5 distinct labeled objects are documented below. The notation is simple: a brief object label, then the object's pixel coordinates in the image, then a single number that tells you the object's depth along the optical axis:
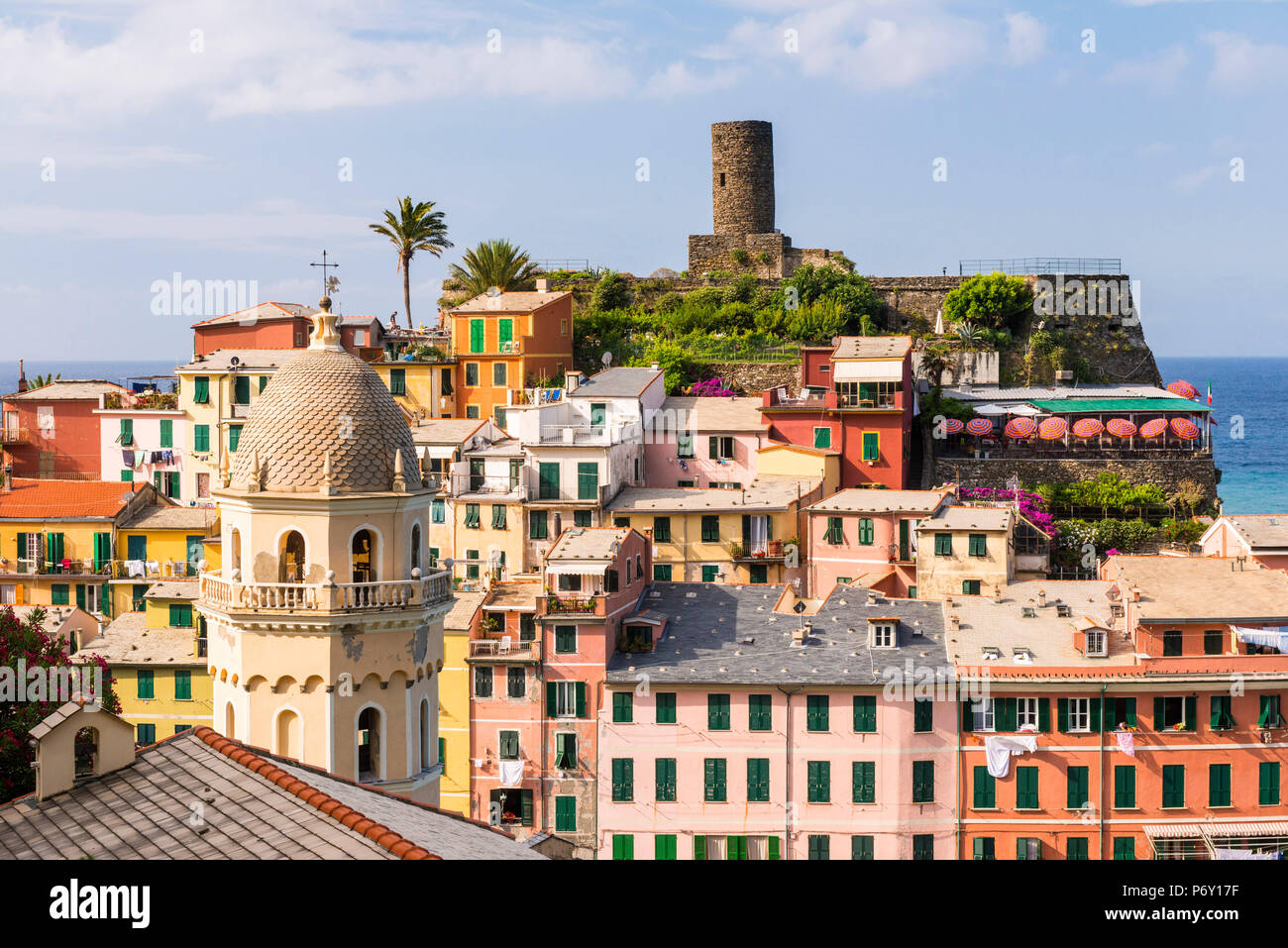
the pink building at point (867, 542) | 59.12
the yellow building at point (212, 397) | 68.56
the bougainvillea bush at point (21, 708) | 30.27
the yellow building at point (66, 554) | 62.31
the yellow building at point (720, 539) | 61.00
